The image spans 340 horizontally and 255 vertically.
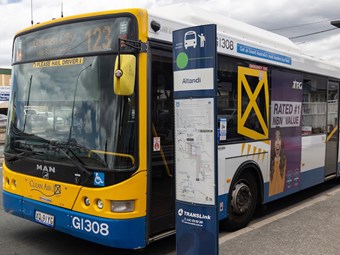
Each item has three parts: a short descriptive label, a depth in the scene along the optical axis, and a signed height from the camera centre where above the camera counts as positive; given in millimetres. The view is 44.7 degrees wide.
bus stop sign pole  3459 -230
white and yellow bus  4199 -168
